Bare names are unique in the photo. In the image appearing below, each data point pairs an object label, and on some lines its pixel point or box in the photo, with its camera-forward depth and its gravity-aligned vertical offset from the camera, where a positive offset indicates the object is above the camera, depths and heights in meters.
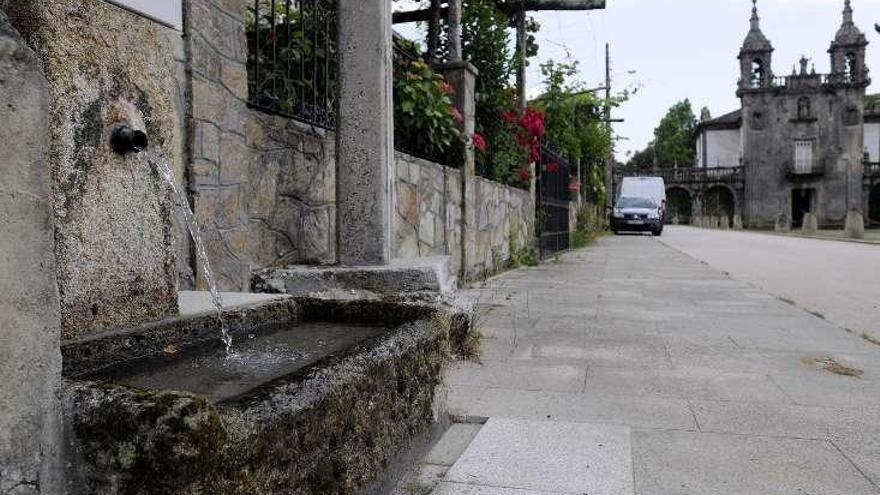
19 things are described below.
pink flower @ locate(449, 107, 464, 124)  6.24 +0.95
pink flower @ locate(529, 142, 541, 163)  9.47 +0.90
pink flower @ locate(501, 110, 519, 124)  8.68 +1.28
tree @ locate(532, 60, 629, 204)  13.43 +2.15
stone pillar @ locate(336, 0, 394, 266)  3.49 +0.42
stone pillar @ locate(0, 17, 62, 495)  1.03 -0.11
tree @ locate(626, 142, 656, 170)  73.25 +6.63
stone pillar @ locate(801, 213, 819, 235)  30.62 -0.44
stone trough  1.05 -0.36
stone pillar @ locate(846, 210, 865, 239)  22.08 -0.36
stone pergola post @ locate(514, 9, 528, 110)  9.91 +2.43
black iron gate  10.96 +0.26
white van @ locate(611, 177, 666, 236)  25.12 +0.10
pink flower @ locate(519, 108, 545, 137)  9.03 +1.25
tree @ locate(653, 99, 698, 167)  73.31 +8.97
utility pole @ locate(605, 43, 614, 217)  27.79 +1.67
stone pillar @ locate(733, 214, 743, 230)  49.76 -0.60
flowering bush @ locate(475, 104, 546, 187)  8.75 +0.95
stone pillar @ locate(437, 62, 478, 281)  6.59 +0.66
